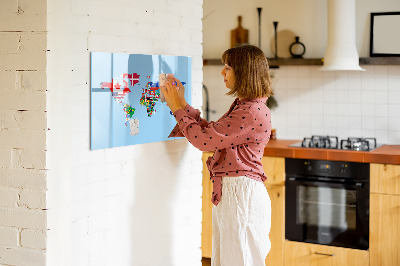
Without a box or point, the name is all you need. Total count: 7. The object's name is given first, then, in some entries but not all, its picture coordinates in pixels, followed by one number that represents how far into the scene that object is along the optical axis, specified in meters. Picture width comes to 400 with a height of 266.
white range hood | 4.58
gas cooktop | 4.43
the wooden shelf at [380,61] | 4.61
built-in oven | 4.26
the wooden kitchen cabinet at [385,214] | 4.12
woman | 2.79
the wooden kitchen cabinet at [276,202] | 4.50
